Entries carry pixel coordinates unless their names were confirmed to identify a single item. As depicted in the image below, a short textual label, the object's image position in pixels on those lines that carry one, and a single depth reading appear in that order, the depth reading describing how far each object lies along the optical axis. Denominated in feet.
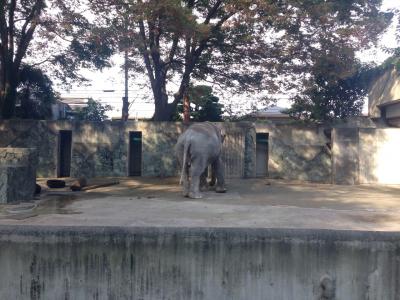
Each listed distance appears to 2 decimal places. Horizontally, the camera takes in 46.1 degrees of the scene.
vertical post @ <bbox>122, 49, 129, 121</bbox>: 69.45
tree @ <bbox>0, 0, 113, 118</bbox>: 43.39
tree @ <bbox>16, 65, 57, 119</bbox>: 54.29
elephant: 32.94
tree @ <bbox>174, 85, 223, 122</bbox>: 57.36
